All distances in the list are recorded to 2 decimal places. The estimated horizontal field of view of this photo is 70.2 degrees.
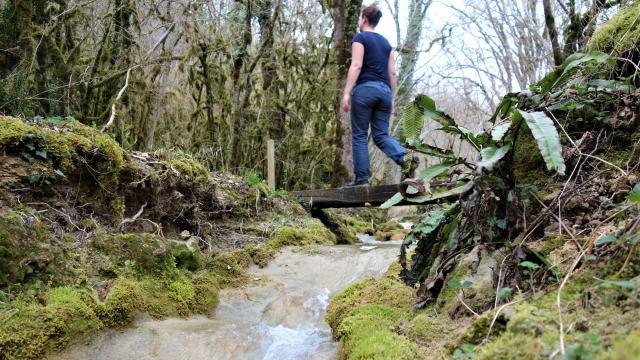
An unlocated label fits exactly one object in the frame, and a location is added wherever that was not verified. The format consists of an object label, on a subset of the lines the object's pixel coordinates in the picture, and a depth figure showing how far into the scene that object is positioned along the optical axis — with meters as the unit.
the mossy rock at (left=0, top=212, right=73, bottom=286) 2.64
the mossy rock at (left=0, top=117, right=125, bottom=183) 3.36
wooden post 8.45
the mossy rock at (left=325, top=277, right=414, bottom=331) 2.98
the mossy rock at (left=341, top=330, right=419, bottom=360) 2.10
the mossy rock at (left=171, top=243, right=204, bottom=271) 3.81
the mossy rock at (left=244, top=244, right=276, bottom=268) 4.73
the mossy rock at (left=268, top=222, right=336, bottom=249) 5.40
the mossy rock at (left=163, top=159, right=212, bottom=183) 4.64
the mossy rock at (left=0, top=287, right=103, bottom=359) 2.28
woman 5.39
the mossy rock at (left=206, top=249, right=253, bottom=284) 4.13
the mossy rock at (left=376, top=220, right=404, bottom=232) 7.82
